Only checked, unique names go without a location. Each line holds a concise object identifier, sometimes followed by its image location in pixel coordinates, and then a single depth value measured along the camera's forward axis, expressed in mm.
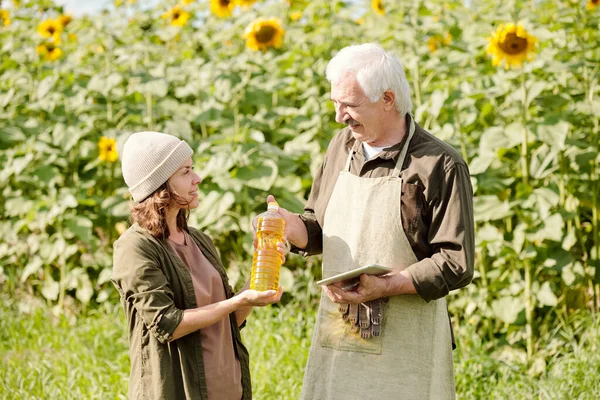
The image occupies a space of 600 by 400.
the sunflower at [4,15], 13440
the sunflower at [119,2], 12093
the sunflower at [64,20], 13022
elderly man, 4853
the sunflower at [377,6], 11668
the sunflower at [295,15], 12889
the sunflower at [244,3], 11144
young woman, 4742
